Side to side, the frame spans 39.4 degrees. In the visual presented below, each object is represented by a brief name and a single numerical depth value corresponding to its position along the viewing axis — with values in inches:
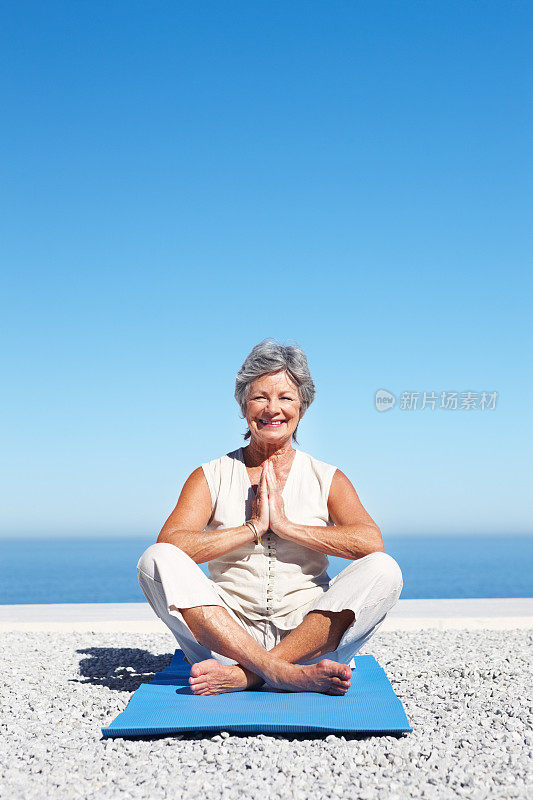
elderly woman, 133.0
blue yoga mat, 116.9
